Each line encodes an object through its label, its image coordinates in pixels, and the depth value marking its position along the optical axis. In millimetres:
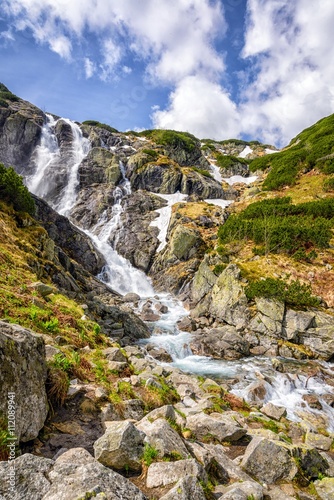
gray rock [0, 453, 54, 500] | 3068
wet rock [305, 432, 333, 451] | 10046
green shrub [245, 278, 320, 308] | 26094
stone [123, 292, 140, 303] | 37172
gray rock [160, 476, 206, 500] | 3752
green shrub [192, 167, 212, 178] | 88062
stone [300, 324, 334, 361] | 22875
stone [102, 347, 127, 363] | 10653
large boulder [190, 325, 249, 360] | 23281
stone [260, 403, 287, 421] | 12914
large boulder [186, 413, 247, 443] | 7578
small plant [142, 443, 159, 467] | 4841
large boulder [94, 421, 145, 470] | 4758
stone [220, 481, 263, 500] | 4293
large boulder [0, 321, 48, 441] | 4625
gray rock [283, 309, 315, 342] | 24641
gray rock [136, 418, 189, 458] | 5095
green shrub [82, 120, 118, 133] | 113125
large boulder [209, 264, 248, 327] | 27953
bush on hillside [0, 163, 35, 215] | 27531
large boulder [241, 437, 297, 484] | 6062
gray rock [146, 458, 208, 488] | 4379
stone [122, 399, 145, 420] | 7074
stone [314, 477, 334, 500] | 6078
